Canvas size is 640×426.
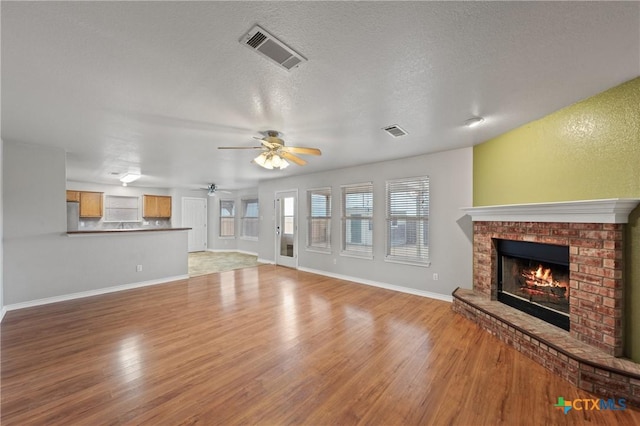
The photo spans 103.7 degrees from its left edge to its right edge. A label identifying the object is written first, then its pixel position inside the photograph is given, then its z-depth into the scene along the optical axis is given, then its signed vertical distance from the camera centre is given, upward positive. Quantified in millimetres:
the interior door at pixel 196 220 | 9594 -234
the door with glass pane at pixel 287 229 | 6895 -408
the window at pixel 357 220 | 5324 -123
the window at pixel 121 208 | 8234 +192
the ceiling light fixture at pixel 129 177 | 6497 +1003
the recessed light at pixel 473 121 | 2858 +1089
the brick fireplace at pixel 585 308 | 2031 -846
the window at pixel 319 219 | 6133 -124
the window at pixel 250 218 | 9398 -153
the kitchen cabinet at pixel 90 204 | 7527 +304
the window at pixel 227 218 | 10133 -159
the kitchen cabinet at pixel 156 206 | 8766 +281
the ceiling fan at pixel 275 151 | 3127 +814
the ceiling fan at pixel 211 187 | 8383 +910
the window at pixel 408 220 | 4523 -111
